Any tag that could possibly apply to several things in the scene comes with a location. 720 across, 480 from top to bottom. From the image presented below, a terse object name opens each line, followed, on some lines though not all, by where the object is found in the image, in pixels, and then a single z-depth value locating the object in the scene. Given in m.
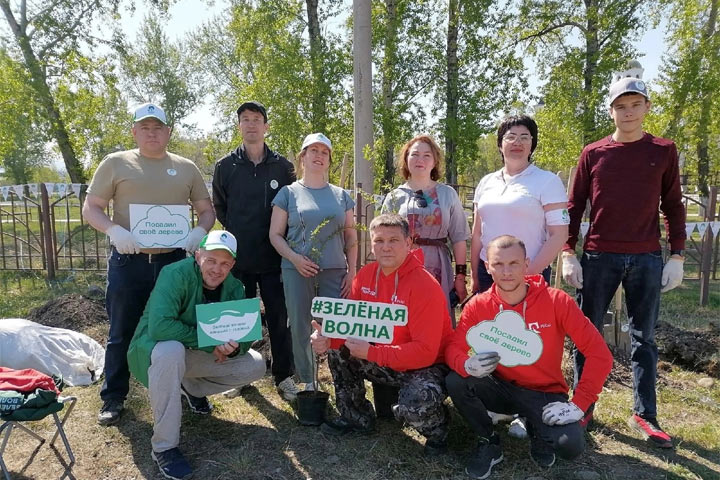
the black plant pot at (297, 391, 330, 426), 3.31
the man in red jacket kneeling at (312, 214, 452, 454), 2.80
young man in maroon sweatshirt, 2.90
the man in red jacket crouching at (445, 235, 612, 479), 2.56
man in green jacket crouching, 2.77
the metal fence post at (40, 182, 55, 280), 8.10
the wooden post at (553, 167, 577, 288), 4.76
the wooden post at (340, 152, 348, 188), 5.79
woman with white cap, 3.33
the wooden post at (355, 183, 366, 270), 5.53
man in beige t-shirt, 3.27
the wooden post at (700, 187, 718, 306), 6.70
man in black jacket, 3.55
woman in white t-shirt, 2.94
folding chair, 2.55
